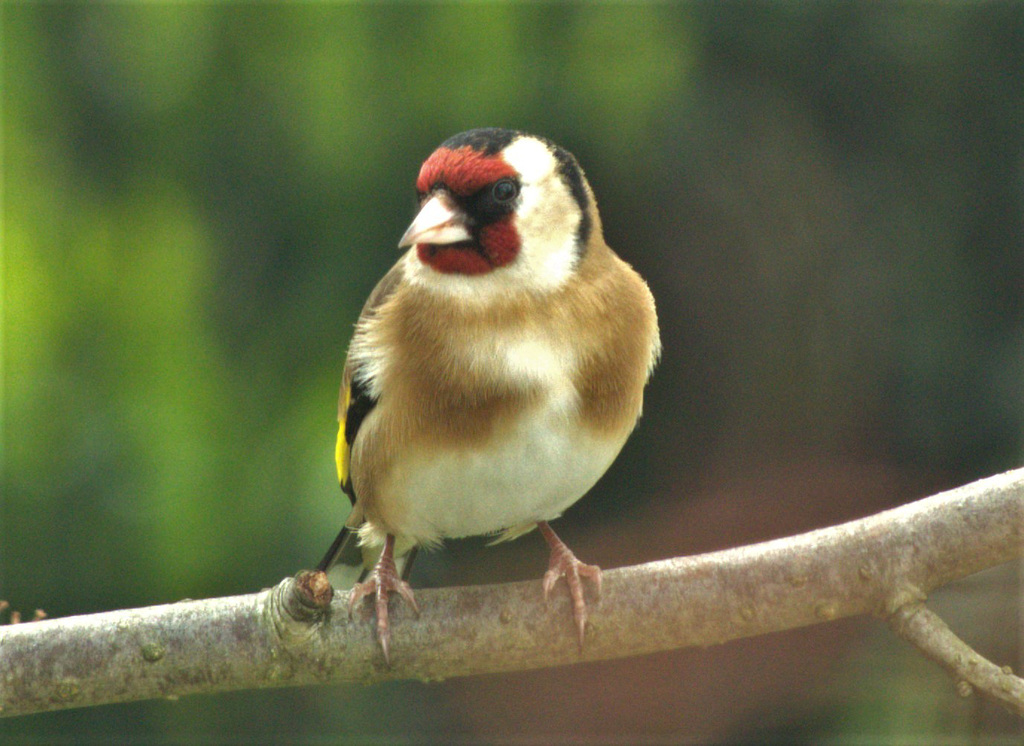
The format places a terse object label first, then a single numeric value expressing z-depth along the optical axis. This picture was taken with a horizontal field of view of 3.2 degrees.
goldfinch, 3.09
